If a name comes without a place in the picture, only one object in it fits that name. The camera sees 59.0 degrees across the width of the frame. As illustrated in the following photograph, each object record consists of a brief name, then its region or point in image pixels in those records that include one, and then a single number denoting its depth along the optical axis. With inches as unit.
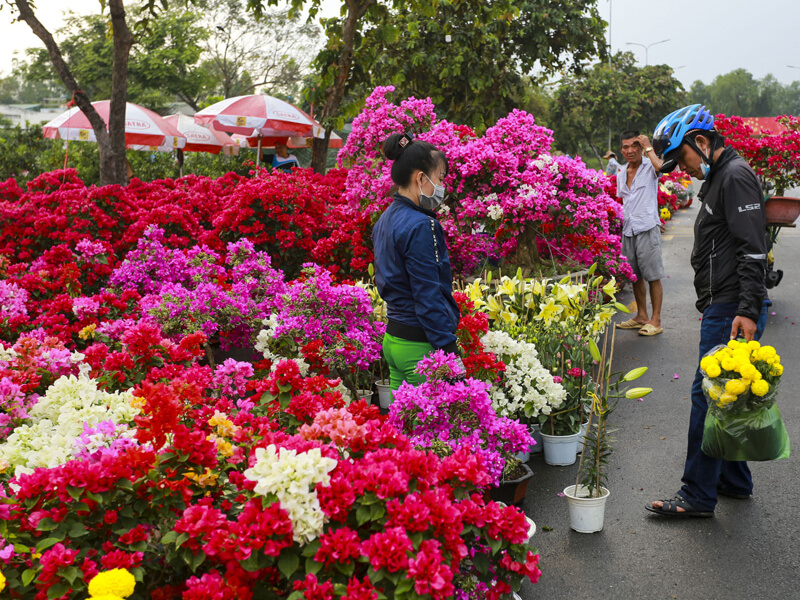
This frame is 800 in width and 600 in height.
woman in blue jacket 135.3
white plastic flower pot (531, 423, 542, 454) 198.4
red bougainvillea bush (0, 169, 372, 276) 262.7
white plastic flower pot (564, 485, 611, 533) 156.2
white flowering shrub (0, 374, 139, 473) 102.7
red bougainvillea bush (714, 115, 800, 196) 387.2
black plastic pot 161.0
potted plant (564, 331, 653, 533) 152.3
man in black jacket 143.5
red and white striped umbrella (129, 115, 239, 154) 678.5
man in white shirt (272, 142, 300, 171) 495.2
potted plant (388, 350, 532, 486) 126.0
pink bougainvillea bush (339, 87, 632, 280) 283.6
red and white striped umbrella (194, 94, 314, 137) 509.7
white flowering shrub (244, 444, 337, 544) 77.1
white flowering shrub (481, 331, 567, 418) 179.2
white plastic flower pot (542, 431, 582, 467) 191.9
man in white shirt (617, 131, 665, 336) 310.2
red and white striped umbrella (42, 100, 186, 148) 516.4
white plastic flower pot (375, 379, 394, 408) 219.1
